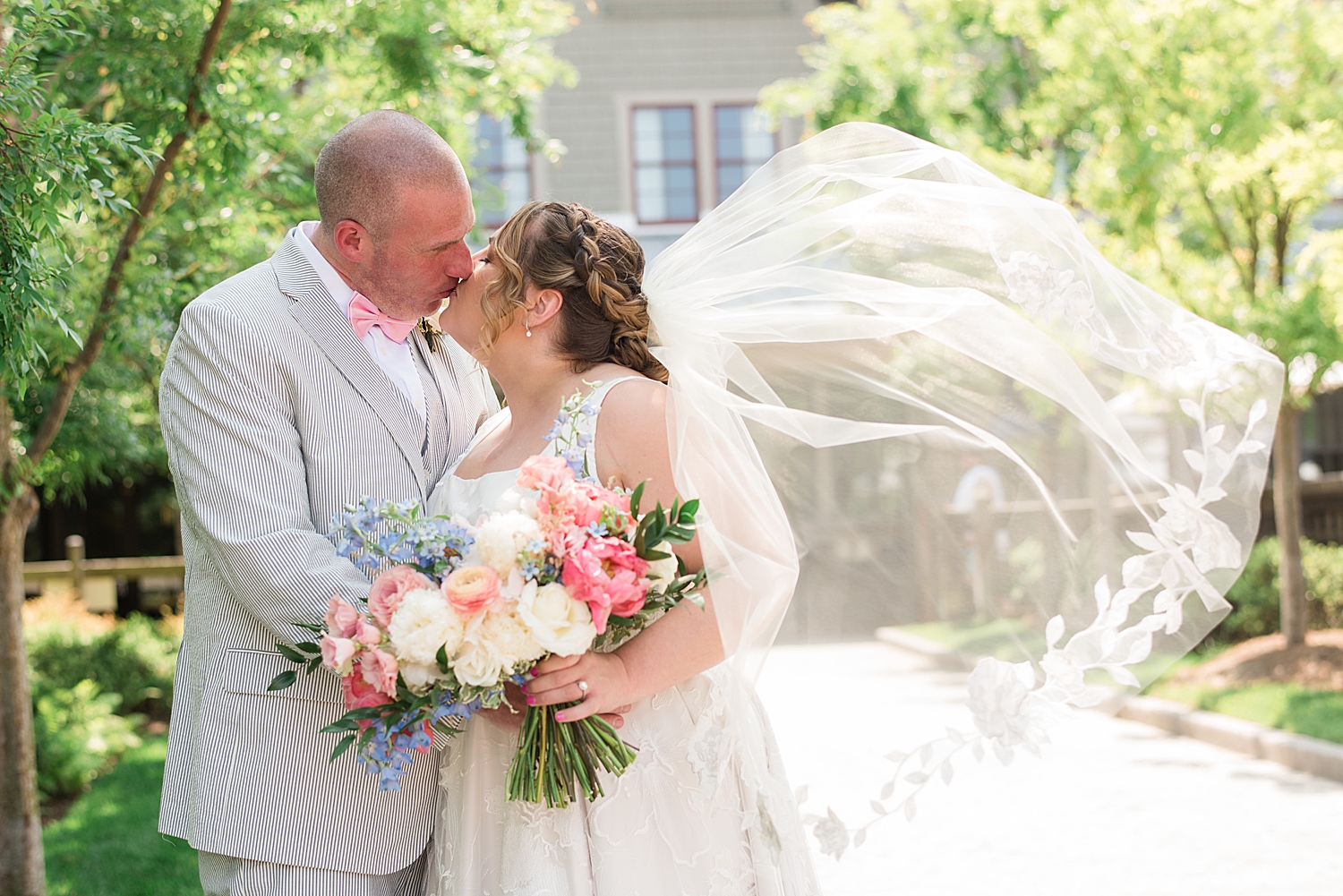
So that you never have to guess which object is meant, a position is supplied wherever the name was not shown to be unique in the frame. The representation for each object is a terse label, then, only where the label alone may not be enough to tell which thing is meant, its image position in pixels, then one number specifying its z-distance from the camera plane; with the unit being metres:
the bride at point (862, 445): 2.77
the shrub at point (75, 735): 8.26
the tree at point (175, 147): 4.66
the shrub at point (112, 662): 10.89
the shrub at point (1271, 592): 11.38
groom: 2.70
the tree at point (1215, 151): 9.43
